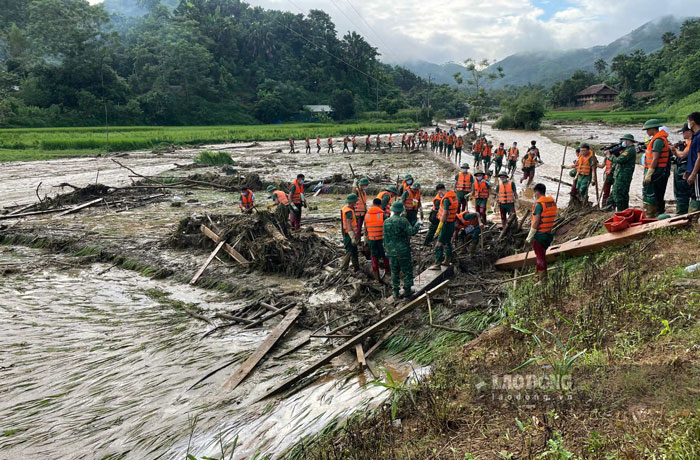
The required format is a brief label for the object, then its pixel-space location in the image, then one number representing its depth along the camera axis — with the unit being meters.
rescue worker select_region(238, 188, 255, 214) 12.91
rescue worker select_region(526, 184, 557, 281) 6.86
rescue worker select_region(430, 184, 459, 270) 8.14
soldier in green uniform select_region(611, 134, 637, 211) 8.88
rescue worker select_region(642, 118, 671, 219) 7.67
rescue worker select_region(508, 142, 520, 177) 20.08
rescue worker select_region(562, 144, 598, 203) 10.92
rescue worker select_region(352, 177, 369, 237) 9.81
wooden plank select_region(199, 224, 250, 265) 10.14
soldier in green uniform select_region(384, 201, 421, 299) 7.04
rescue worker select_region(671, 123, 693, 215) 7.52
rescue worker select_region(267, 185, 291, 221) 11.45
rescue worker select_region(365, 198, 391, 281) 7.88
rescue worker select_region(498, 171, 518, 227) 10.70
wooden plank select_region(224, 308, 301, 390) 5.72
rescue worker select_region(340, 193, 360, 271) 8.30
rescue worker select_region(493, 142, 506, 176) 20.42
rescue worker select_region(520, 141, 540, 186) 17.55
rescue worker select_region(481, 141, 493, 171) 22.47
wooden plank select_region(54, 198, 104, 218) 15.88
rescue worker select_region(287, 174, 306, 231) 12.35
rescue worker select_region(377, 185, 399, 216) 9.61
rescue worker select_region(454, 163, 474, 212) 11.44
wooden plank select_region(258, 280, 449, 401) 5.42
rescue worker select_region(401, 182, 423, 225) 10.77
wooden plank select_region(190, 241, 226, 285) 9.45
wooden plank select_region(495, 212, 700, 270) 6.53
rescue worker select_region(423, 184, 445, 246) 9.19
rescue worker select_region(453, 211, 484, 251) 8.86
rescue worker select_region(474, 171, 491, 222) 10.91
